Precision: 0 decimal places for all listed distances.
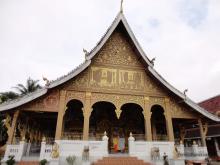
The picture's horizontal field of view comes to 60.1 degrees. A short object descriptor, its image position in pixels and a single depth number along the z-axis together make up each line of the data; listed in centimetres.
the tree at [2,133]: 2701
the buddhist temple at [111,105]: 1036
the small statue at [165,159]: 955
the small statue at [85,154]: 918
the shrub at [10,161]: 873
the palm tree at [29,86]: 3067
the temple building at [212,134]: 2102
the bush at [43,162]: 857
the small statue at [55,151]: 911
